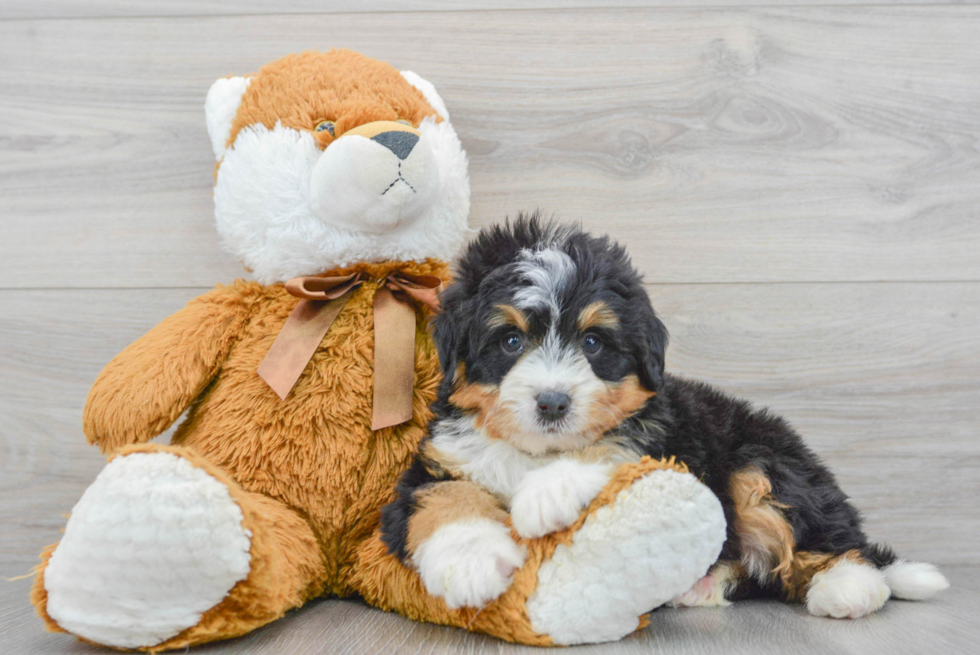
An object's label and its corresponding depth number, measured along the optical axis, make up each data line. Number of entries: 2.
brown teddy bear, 0.77
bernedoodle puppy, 0.80
